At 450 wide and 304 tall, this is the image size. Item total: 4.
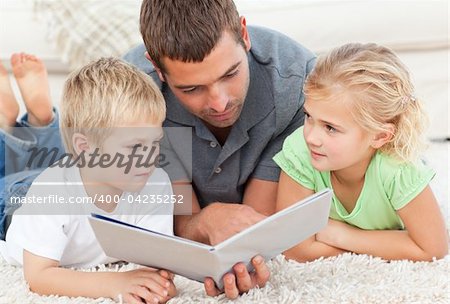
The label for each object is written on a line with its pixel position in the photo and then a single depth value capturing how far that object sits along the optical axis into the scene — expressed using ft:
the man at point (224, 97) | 5.53
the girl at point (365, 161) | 5.47
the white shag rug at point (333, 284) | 5.20
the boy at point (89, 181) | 5.43
